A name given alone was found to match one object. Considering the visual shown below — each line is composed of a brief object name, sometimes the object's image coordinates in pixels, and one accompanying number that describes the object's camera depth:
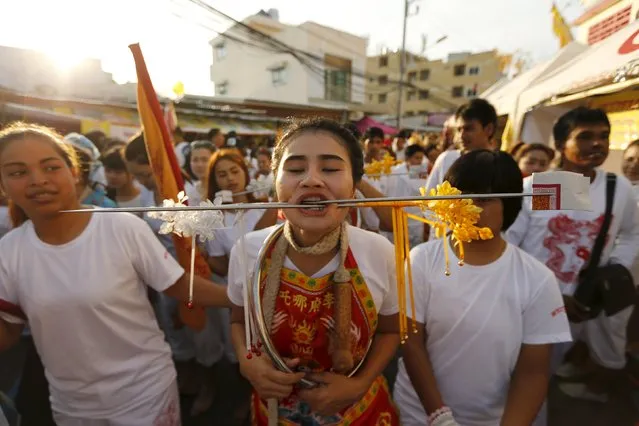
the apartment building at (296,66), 25.92
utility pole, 21.83
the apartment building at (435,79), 38.72
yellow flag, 8.98
